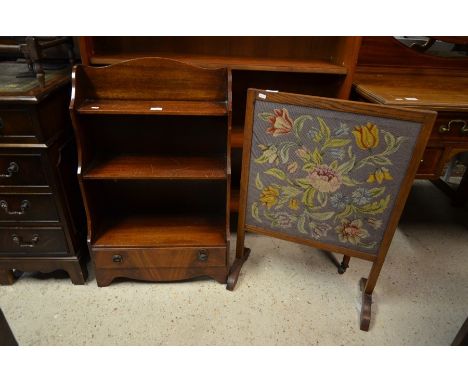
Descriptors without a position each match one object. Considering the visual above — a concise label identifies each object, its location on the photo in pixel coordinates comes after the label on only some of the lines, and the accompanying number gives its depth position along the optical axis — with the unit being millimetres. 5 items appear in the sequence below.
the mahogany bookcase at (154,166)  1353
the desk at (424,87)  1449
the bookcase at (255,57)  1502
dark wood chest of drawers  1243
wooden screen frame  1107
